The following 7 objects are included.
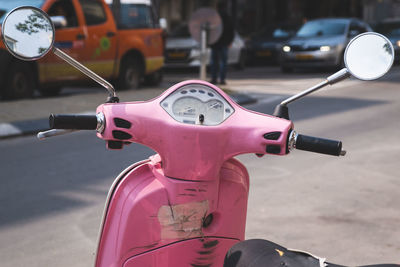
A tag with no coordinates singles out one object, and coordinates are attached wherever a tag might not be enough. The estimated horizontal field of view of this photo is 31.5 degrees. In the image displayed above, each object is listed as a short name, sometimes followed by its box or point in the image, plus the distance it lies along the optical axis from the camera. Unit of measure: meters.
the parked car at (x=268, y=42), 22.67
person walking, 14.97
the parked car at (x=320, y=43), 18.89
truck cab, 10.86
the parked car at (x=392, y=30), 21.97
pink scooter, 2.12
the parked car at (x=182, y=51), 18.73
